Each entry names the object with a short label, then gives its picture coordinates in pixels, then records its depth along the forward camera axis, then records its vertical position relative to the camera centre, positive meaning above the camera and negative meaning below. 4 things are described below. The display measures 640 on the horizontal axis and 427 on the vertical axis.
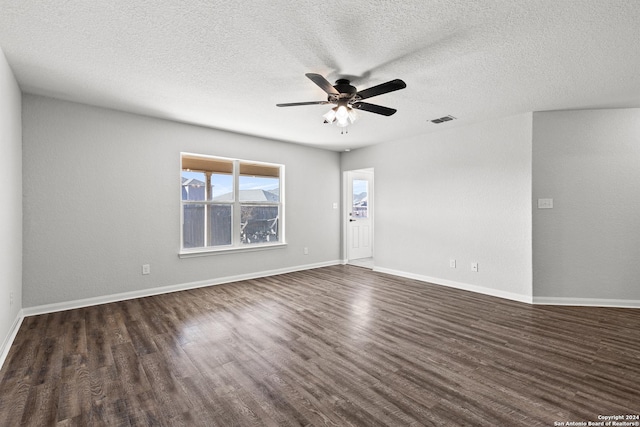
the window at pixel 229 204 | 4.72 +0.14
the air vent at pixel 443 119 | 4.16 +1.33
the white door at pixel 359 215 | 6.82 -0.09
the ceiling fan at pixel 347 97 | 2.42 +1.06
